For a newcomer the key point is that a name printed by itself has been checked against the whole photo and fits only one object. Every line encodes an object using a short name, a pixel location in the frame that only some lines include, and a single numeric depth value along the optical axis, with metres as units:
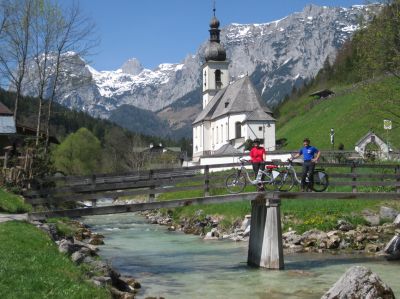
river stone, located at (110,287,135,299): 13.84
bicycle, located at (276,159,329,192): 22.78
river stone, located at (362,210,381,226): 29.08
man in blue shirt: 22.34
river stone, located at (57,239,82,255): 16.15
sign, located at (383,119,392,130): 33.35
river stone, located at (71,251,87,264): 15.31
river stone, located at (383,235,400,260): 22.47
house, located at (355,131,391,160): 62.34
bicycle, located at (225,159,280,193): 22.23
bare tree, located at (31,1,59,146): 36.84
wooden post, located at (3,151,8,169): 32.17
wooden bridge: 20.78
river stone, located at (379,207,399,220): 29.63
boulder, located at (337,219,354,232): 27.59
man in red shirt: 22.31
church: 85.06
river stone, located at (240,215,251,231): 31.89
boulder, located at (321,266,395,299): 13.27
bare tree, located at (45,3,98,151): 37.72
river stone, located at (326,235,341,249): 25.25
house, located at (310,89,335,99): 108.15
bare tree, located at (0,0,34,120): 36.47
